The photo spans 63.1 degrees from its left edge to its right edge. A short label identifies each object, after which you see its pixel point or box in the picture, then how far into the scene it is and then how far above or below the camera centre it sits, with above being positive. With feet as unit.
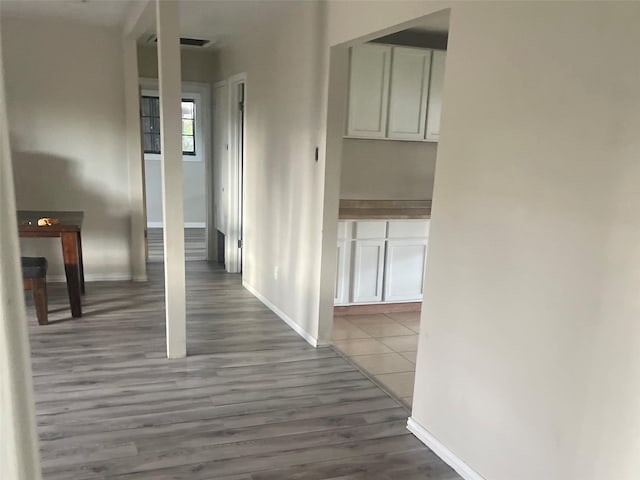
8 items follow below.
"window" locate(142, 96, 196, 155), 27.58 +0.35
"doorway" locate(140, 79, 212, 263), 27.20 -1.84
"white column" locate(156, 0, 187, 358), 10.27 -0.36
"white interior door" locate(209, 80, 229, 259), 19.13 -0.95
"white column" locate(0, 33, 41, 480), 2.64 -1.17
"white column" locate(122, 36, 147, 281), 16.66 -0.96
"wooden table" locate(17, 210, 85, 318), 12.99 -2.89
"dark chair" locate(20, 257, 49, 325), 12.63 -3.80
